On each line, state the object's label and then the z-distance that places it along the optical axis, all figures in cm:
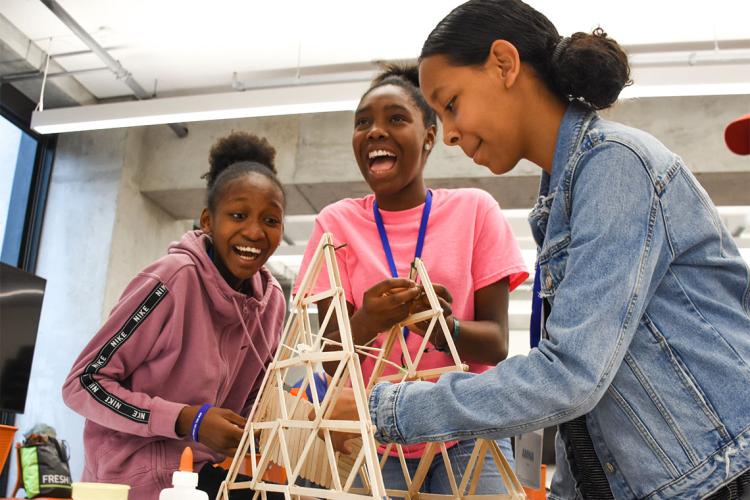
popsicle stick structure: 86
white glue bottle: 83
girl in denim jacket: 81
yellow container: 89
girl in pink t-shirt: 121
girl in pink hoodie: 153
